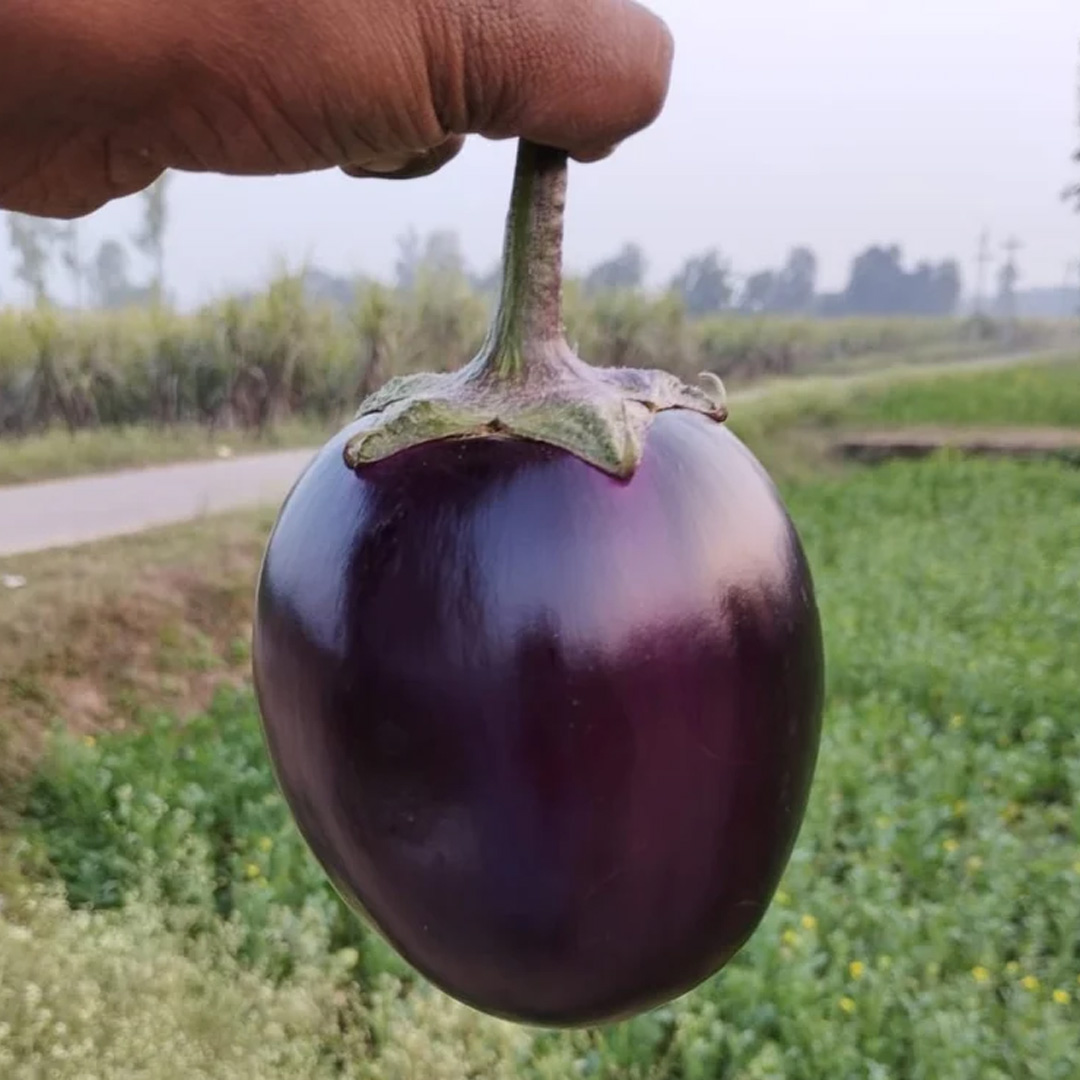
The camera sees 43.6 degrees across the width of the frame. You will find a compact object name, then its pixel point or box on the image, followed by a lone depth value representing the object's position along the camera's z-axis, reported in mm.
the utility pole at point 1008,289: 32516
